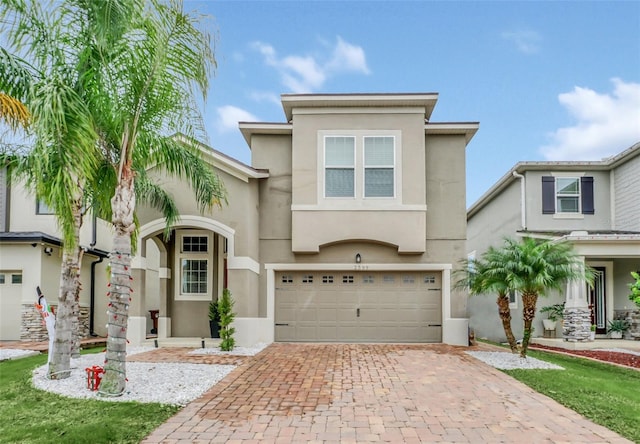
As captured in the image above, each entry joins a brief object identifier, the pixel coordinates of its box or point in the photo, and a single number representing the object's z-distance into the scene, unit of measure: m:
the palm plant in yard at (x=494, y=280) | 11.48
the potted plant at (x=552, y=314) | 15.99
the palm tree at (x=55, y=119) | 7.00
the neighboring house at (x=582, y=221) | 15.21
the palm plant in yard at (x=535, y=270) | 11.06
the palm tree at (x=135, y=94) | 7.87
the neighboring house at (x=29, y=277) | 15.30
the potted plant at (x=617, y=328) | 15.73
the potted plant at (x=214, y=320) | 14.47
